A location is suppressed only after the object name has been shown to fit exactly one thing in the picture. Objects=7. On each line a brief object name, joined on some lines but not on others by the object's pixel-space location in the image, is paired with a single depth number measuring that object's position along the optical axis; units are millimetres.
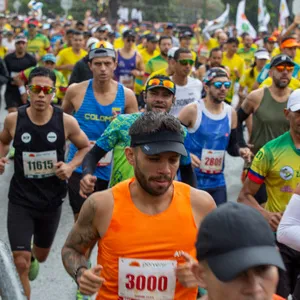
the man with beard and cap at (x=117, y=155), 4375
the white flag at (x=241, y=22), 21281
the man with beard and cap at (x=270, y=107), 6246
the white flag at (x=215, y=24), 18688
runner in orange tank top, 2998
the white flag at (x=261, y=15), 23739
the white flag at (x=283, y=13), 20156
